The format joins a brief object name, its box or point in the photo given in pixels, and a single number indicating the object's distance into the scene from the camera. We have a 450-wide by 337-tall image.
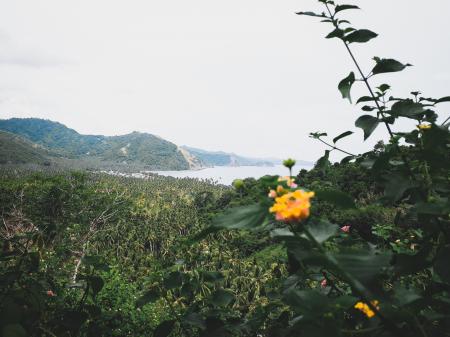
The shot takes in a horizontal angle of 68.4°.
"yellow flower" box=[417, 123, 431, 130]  0.45
